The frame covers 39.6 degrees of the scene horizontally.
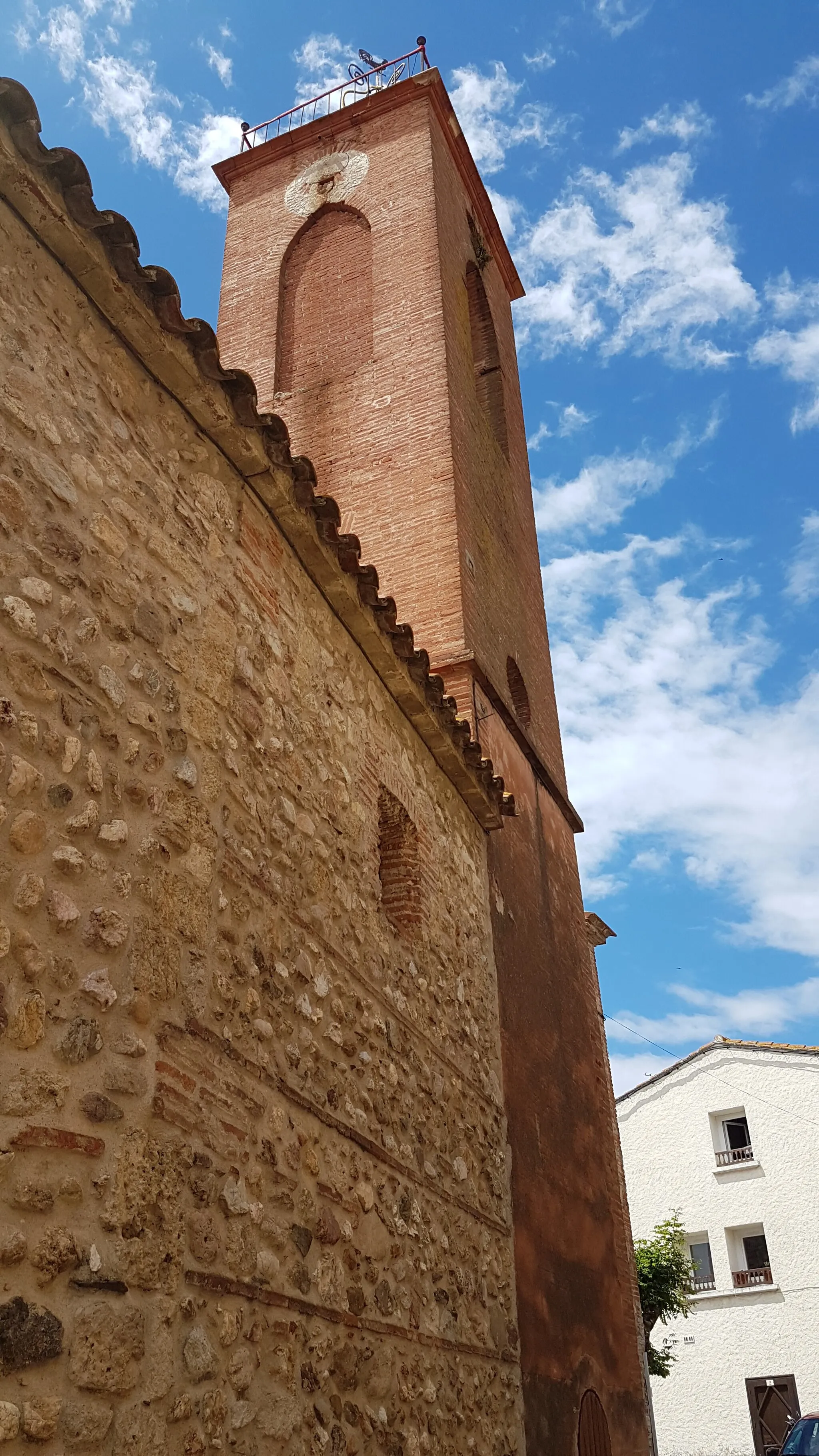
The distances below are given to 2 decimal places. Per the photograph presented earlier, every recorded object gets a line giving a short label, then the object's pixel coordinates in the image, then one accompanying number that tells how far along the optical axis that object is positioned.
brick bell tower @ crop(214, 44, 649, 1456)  7.04
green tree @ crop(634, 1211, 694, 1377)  13.98
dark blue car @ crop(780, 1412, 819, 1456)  9.66
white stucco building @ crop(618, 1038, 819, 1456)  18.36
